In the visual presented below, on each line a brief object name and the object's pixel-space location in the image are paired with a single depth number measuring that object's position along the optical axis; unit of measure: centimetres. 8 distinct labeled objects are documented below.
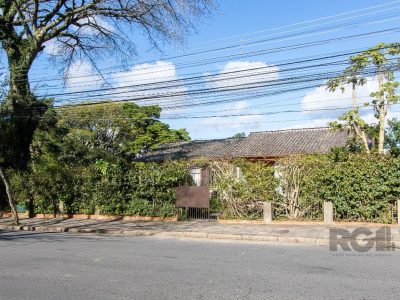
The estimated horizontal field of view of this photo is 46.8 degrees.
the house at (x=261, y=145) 3142
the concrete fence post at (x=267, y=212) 1630
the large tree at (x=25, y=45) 2322
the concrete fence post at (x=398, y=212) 1461
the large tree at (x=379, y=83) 1887
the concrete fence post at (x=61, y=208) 2086
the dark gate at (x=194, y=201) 1747
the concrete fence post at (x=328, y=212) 1556
